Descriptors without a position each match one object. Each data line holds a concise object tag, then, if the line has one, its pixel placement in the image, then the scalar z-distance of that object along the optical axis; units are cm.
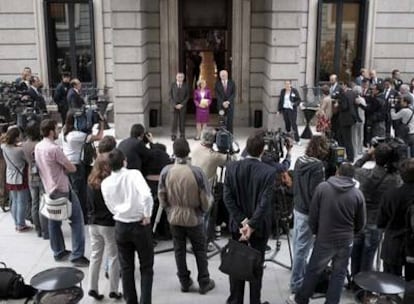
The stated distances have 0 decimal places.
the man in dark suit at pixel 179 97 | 1412
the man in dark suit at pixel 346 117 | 1195
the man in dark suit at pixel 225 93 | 1417
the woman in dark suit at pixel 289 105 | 1397
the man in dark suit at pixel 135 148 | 742
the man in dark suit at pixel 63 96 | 1425
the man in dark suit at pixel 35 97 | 1326
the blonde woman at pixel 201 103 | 1412
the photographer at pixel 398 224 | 585
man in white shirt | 578
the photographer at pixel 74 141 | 798
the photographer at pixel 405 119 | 1116
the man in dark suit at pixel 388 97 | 1227
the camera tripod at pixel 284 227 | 748
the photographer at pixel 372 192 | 618
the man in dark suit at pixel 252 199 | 584
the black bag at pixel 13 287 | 645
